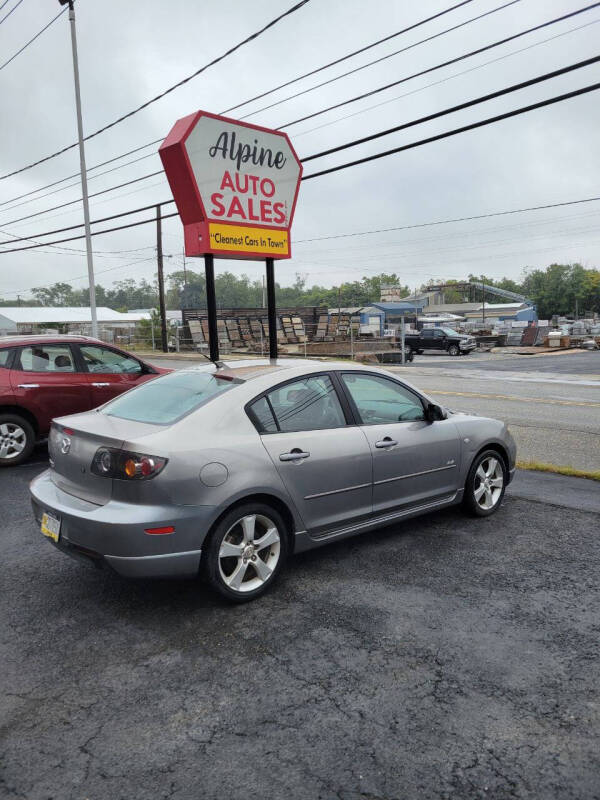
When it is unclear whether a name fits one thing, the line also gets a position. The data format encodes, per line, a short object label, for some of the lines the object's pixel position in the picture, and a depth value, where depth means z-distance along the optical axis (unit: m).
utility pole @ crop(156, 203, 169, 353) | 36.44
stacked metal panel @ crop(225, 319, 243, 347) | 37.91
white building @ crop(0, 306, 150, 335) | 70.75
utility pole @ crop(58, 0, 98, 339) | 17.42
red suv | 7.43
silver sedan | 3.41
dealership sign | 8.29
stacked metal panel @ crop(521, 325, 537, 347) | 39.91
